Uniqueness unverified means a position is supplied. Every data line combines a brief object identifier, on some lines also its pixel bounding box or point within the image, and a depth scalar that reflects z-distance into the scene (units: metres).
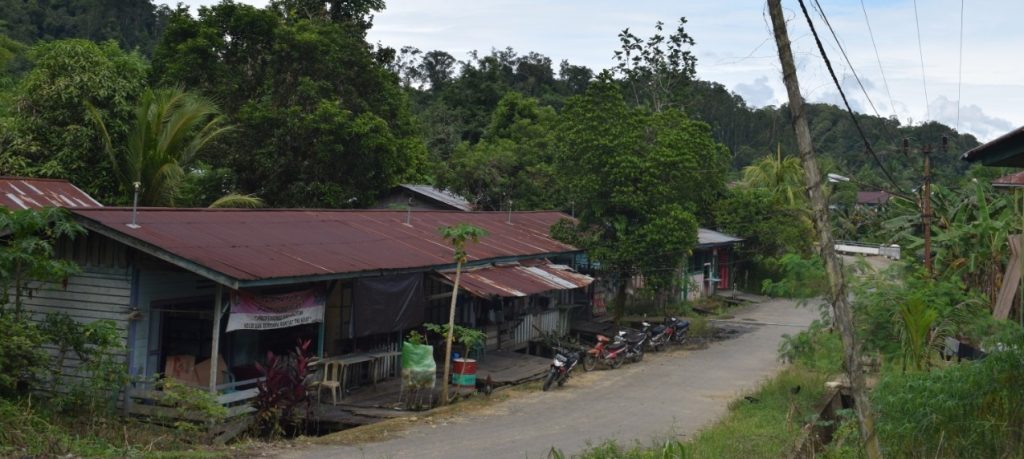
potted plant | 15.28
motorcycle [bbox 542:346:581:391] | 16.69
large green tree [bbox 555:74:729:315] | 22.64
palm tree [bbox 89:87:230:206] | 19.94
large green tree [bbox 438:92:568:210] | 30.78
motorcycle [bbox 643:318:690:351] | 22.22
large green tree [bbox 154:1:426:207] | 26.05
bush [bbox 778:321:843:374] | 14.57
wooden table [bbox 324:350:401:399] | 14.76
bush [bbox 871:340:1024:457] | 7.80
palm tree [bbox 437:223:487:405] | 14.66
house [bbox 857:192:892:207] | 69.62
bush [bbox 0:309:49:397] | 10.76
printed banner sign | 12.81
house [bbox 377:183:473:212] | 29.29
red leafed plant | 12.25
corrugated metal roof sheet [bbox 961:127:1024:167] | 7.60
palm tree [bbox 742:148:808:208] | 41.88
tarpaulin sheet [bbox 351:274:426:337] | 15.14
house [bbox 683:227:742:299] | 31.73
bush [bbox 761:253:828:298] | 13.24
